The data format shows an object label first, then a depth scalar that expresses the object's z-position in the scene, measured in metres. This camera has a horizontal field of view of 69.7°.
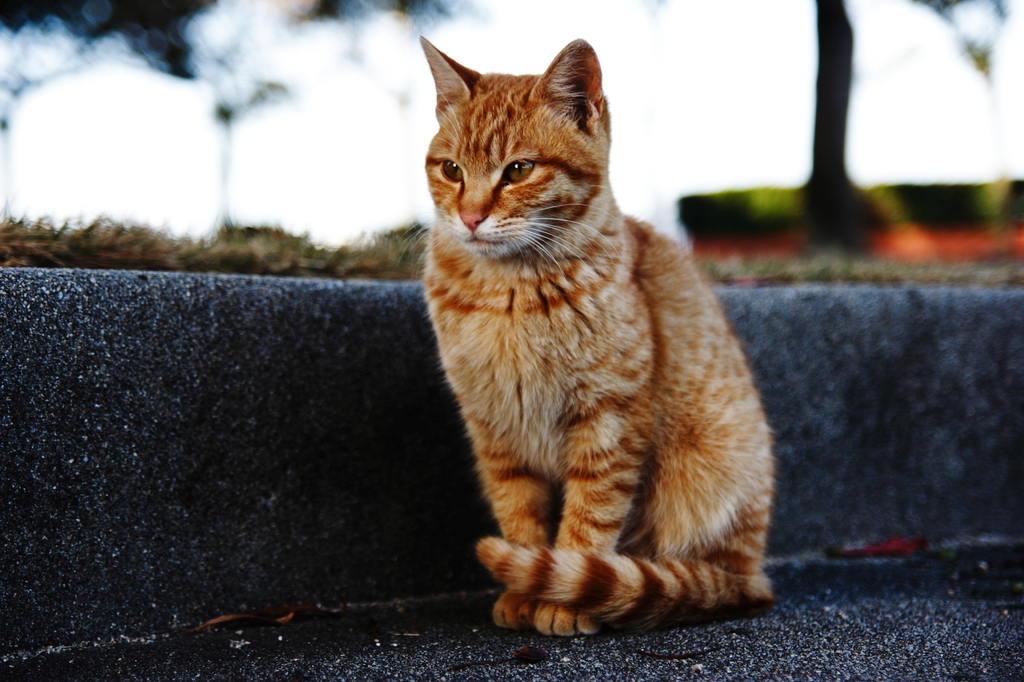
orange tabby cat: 1.78
